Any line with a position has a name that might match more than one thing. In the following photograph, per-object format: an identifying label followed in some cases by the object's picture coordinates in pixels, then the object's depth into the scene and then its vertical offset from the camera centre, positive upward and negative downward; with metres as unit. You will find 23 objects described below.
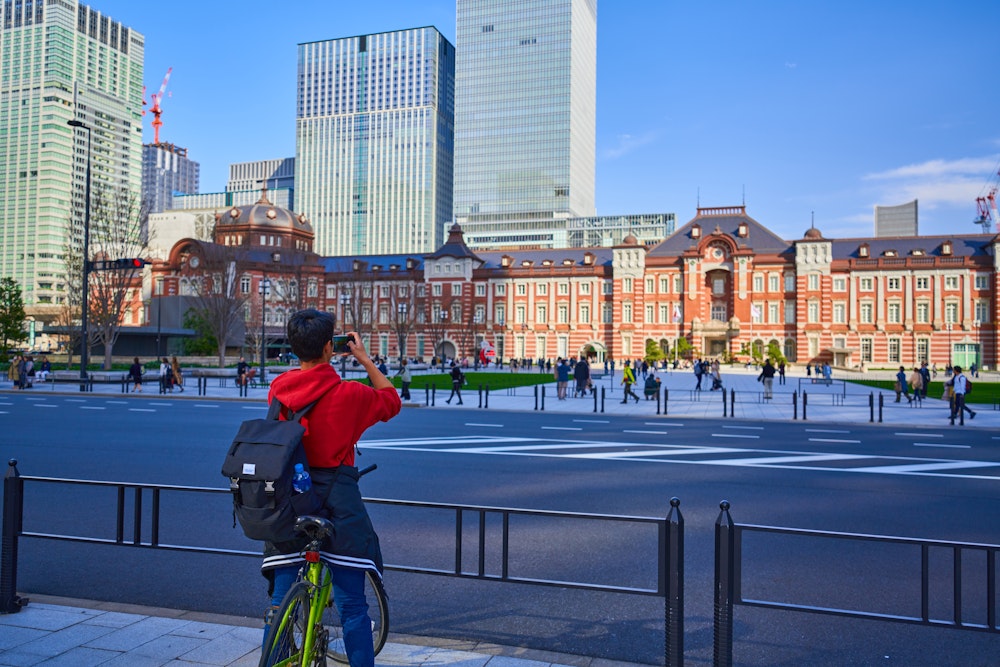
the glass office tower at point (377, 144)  155.00 +43.05
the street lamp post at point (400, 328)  58.39 +1.04
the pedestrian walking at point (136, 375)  30.52 -1.60
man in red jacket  3.51 -0.68
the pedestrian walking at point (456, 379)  26.55 -1.43
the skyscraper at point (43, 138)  139.38 +38.76
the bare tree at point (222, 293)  46.47 +3.21
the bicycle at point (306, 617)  3.32 -1.32
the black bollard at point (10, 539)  5.06 -1.44
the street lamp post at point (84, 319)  30.49 +0.76
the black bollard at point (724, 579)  4.09 -1.35
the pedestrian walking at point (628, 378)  27.72 -1.39
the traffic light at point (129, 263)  31.18 +3.26
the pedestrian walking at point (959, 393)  20.58 -1.31
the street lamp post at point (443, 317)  80.06 +2.66
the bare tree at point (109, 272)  41.26 +3.99
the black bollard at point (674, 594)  4.14 -1.46
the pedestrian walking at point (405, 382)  26.90 -1.58
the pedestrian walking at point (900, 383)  29.85 -1.55
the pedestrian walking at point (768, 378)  29.71 -1.38
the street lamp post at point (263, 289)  34.94 +2.56
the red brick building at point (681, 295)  69.12 +5.18
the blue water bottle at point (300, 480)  3.34 -0.66
